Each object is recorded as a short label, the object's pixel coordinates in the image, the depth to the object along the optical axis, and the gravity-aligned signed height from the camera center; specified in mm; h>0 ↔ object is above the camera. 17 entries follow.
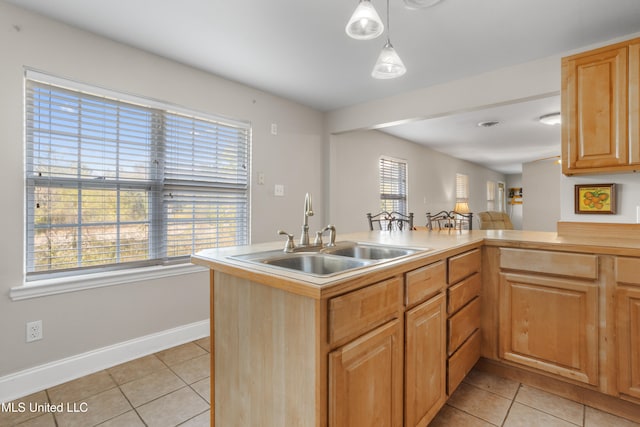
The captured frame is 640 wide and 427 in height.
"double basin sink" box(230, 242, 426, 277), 1347 -202
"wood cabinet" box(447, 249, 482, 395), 1627 -572
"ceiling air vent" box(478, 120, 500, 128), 4334 +1295
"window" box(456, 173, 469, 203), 7535 +659
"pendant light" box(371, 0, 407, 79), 1691 +830
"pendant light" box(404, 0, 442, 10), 1804 +1233
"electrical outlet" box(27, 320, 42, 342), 1905 -728
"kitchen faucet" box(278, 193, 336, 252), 1526 -140
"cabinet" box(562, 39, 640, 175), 1902 +673
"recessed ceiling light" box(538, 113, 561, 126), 3998 +1256
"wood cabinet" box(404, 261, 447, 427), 1278 -582
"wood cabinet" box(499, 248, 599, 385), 1702 -564
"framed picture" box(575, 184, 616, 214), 2248 +122
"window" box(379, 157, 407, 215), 5125 +500
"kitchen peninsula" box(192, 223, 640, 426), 962 -481
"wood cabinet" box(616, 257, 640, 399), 1583 -559
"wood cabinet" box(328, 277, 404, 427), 942 -483
